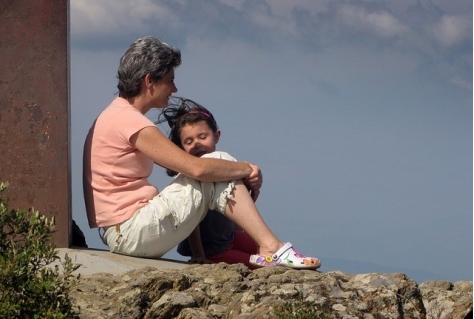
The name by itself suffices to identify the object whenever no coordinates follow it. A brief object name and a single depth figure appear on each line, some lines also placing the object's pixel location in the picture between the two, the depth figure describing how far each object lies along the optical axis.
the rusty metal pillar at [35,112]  13.66
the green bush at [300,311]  9.70
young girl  13.87
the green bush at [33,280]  9.24
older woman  12.88
